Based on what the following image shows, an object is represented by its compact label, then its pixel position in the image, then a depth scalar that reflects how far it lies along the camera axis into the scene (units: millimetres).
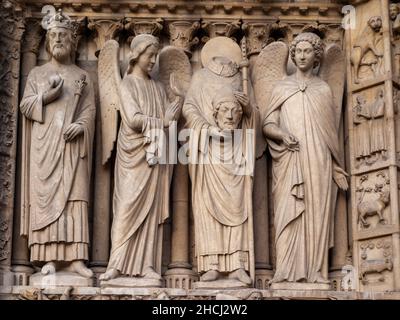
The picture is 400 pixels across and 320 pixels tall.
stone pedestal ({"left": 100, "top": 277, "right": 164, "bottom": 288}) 11789
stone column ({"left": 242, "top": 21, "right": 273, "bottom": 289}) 12352
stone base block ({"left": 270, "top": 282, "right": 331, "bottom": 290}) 11953
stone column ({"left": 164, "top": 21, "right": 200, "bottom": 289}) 12203
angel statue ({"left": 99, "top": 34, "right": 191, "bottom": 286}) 11984
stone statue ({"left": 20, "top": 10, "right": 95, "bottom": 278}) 11977
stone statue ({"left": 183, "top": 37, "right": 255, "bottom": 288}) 12047
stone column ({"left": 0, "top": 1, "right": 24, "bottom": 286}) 12078
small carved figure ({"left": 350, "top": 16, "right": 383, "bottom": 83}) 12664
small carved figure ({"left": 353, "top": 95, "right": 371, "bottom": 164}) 12500
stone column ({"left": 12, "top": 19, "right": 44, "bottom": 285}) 12102
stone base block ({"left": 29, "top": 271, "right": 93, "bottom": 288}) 11836
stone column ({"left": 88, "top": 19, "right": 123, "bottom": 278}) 12320
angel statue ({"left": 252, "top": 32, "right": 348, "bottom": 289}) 12164
